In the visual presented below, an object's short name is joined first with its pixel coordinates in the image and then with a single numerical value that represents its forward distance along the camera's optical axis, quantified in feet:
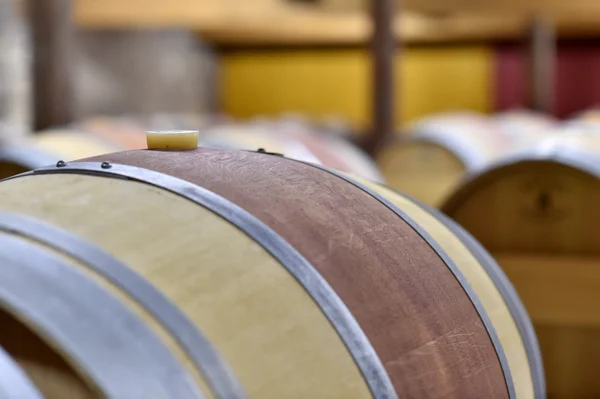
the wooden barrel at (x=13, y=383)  3.41
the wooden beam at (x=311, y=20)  34.19
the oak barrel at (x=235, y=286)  3.80
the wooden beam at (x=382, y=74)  26.86
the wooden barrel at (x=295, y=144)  13.79
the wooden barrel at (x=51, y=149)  10.77
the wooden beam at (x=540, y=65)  38.22
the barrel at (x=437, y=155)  16.26
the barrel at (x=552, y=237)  8.75
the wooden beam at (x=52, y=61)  20.59
